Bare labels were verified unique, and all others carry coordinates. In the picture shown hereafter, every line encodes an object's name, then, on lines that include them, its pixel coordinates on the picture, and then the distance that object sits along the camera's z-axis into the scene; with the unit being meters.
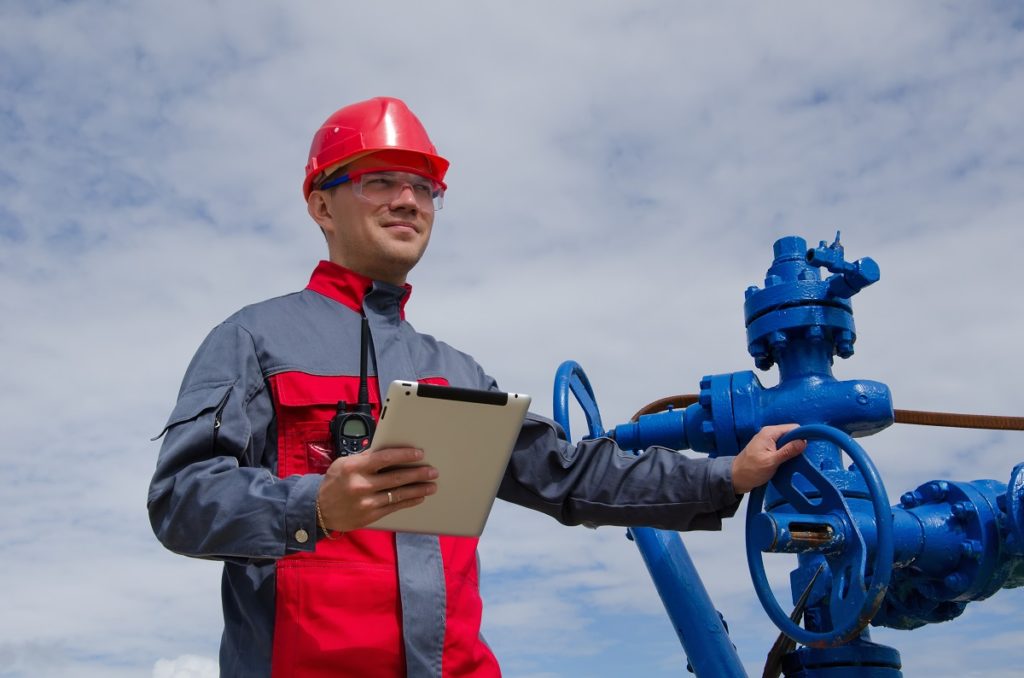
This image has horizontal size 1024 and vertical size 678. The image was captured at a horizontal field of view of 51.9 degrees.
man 1.99
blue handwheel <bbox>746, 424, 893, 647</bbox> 2.31
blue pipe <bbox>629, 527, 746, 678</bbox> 3.54
